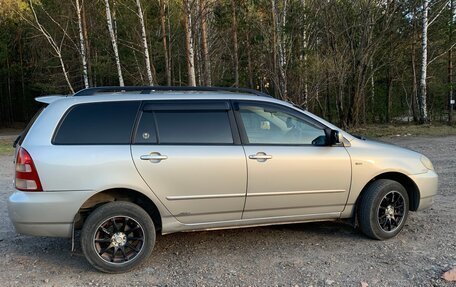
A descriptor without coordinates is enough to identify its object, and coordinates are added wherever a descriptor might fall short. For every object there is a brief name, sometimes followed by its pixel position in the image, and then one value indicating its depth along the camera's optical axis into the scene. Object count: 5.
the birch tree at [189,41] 15.74
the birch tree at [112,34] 18.75
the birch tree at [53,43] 21.03
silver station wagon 4.11
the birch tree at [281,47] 17.93
